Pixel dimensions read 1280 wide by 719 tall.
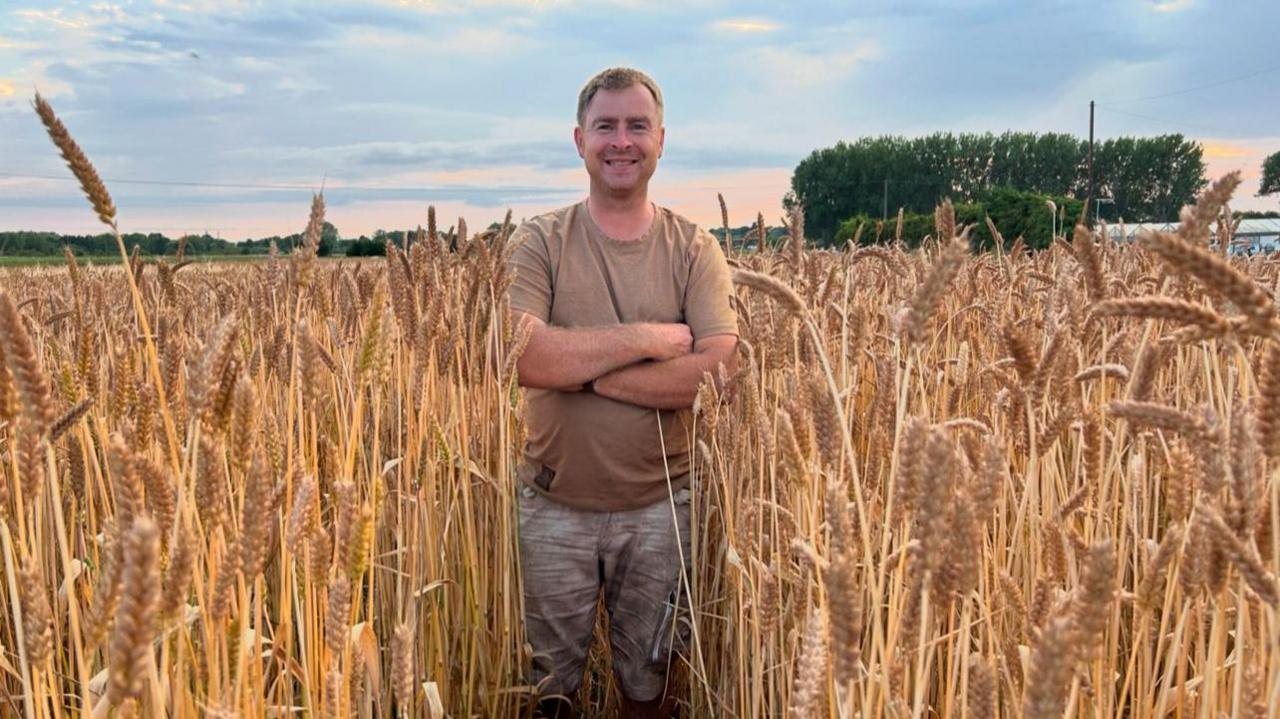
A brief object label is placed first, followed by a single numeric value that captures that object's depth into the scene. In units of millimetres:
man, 2914
